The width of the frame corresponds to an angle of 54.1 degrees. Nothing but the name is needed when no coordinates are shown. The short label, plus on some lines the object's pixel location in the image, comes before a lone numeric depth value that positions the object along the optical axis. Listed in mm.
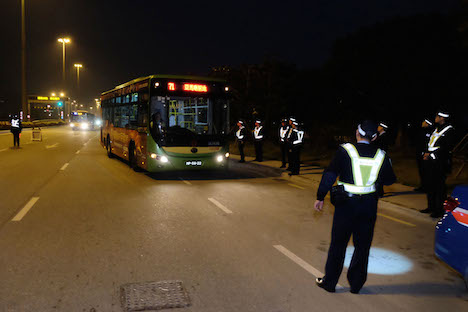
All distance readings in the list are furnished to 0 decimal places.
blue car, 4348
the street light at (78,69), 92181
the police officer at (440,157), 8625
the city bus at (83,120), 62897
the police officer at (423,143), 9359
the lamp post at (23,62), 46909
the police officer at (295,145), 14938
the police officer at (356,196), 4703
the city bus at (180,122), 13969
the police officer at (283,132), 16372
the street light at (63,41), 70750
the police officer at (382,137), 10430
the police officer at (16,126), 24000
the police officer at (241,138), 18275
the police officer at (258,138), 18141
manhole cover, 4457
